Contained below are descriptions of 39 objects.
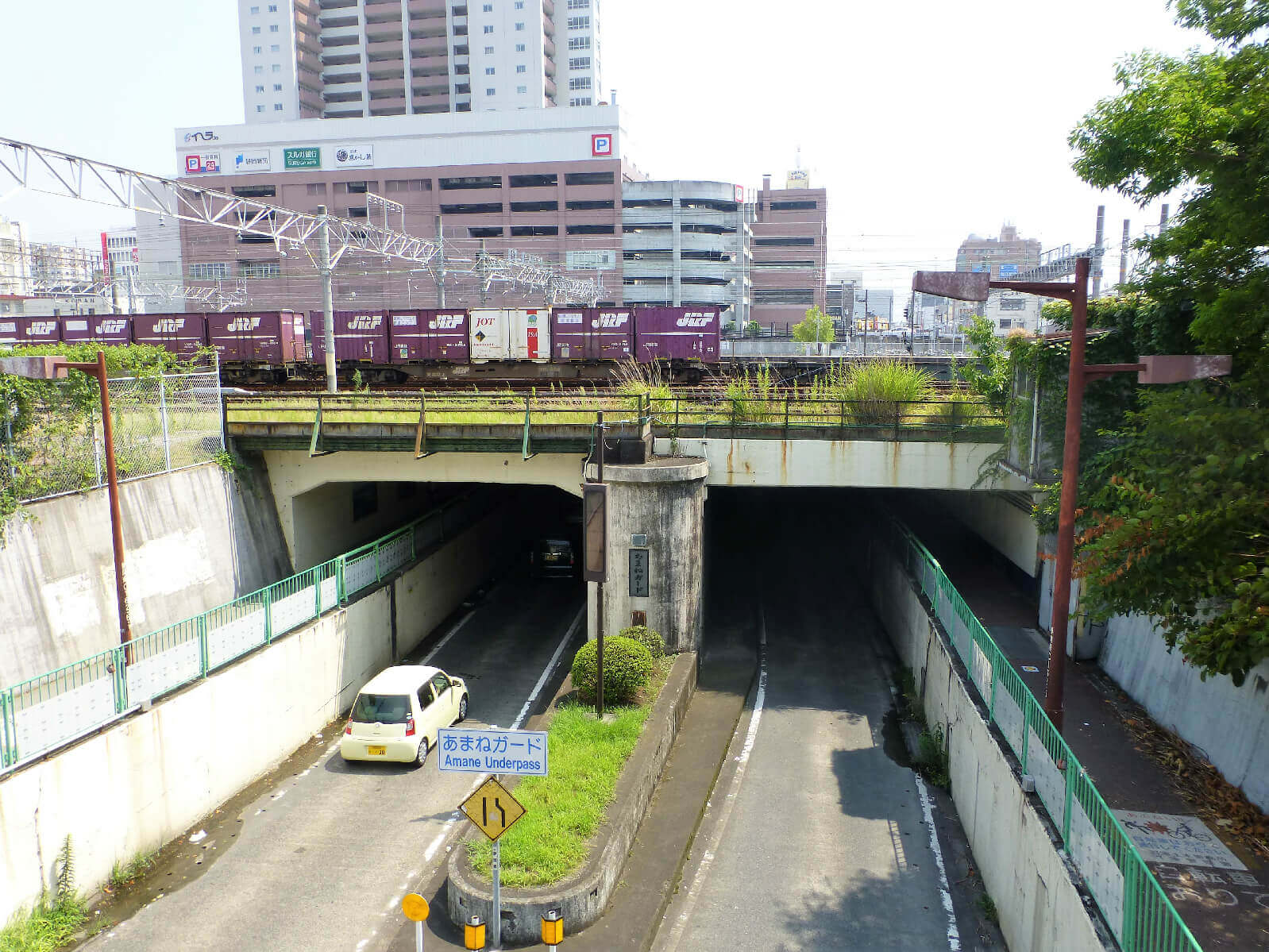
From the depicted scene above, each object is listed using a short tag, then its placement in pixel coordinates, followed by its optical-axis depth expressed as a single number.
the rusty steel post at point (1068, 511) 8.36
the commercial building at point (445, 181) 83.69
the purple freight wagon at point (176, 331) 34.31
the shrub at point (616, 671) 12.95
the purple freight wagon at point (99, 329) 36.00
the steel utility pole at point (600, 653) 11.66
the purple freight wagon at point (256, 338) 33.38
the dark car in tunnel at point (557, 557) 23.66
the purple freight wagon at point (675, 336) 33.34
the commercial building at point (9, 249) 90.76
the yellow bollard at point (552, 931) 7.07
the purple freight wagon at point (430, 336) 33.47
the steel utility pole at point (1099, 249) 26.52
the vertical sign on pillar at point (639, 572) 15.88
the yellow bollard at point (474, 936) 7.43
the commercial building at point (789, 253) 98.69
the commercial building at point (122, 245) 153.38
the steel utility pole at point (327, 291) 21.52
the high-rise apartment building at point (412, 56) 101.19
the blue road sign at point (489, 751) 7.93
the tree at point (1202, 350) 7.32
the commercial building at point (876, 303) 104.31
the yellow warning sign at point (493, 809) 7.64
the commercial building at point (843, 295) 89.19
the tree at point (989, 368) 17.52
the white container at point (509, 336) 33.44
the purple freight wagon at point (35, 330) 37.22
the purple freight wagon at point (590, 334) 33.16
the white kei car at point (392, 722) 13.11
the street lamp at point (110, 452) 11.20
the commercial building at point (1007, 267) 83.75
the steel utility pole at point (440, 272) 32.50
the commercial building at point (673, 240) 84.81
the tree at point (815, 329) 63.27
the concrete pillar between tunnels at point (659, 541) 15.73
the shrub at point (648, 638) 15.05
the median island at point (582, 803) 8.59
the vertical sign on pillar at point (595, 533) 11.85
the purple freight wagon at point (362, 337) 34.12
